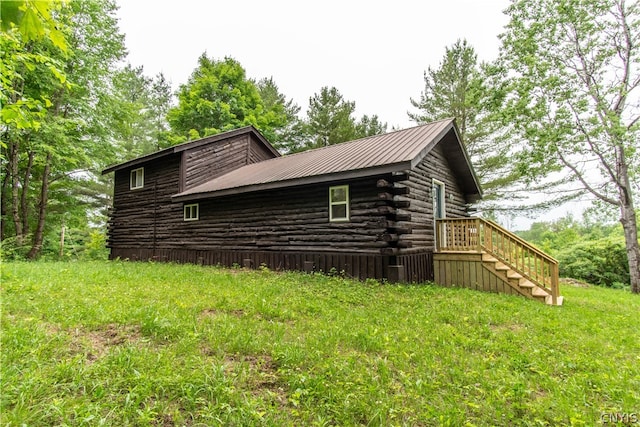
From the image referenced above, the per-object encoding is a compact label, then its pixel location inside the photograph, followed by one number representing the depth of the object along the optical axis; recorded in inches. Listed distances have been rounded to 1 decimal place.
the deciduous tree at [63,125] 518.3
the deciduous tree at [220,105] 909.8
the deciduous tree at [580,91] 437.1
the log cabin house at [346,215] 312.5
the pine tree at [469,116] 763.4
